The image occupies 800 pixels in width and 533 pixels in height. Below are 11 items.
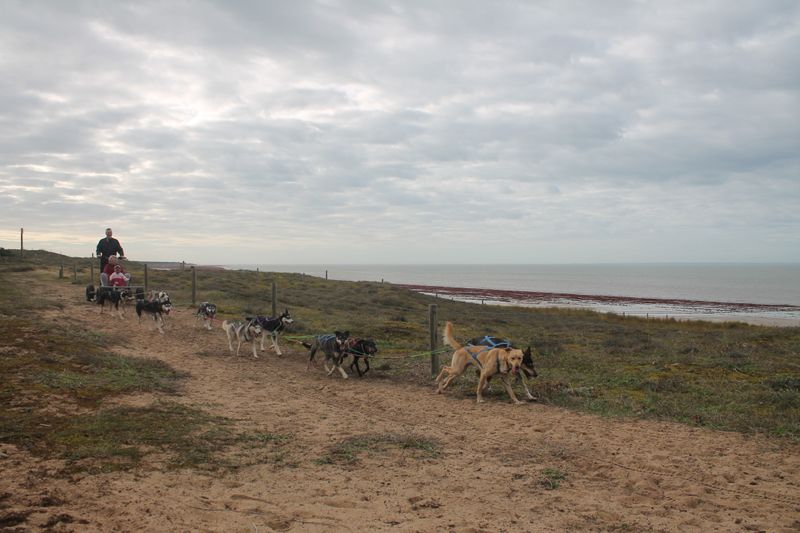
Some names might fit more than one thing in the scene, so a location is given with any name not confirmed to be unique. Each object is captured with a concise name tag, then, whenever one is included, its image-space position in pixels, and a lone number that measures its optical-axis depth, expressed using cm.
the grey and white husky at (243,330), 1335
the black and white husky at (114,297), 1756
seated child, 1830
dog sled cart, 1706
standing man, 1730
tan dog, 923
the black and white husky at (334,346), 1172
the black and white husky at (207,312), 1669
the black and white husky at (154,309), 1557
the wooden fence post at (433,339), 1174
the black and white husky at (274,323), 1373
